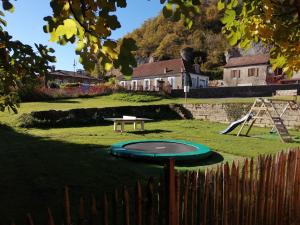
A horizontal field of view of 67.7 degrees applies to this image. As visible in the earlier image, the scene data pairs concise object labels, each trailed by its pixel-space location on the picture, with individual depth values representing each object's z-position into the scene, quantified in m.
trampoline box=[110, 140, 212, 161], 6.83
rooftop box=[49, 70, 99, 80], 52.45
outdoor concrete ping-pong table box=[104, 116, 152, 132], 11.87
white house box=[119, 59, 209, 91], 39.34
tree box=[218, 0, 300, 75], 2.38
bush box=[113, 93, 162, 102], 23.51
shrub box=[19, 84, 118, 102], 22.81
